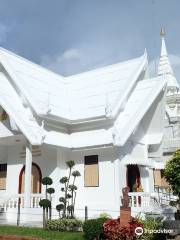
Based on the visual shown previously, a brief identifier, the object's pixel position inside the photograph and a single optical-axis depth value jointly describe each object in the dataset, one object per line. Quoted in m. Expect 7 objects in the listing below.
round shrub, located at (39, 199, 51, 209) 11.75
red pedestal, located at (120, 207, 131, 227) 8.74
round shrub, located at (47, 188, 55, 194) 12.77
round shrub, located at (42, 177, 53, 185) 12.38
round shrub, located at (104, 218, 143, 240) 8.41
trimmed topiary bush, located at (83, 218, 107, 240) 8.76
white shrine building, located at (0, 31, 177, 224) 13.55
